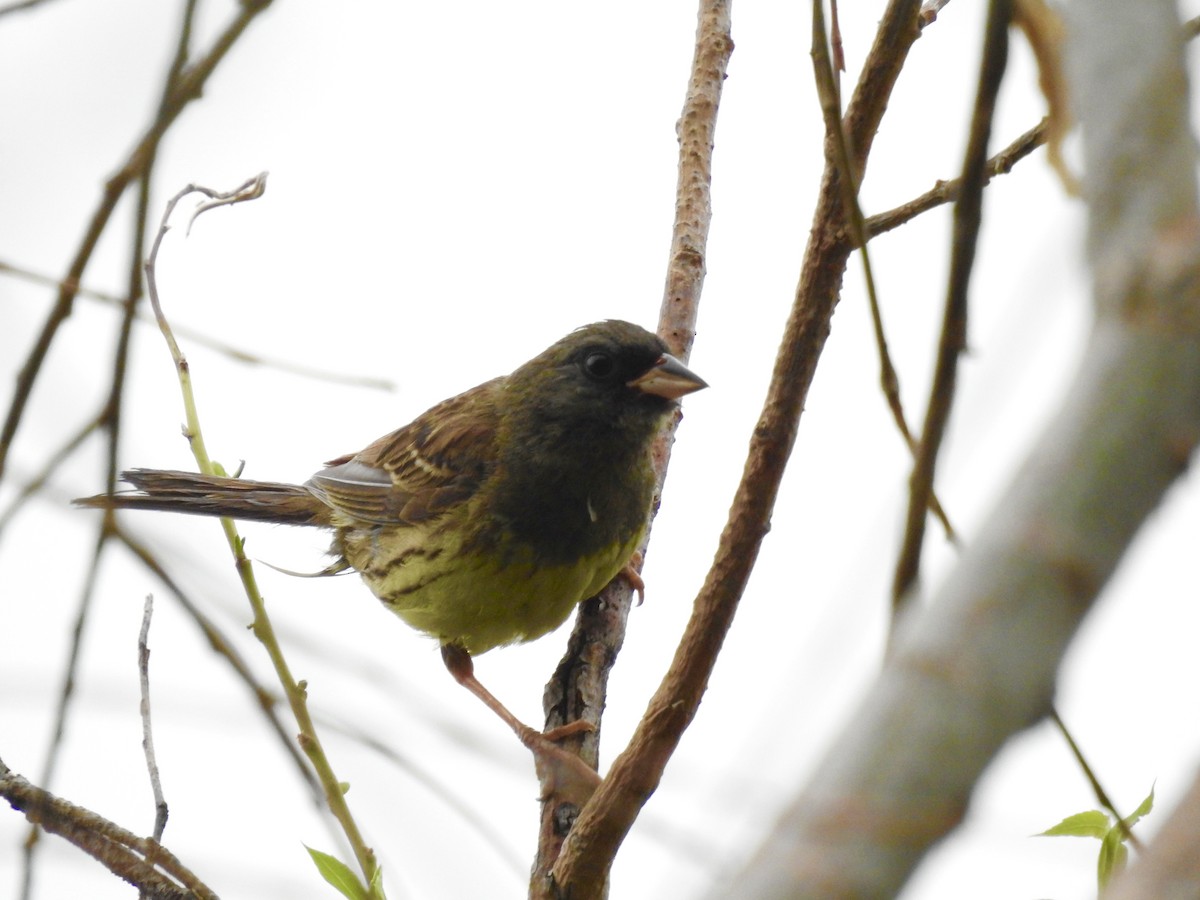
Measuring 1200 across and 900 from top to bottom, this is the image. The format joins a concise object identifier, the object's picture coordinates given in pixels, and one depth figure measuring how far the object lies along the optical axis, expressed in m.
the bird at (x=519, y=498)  8.88
